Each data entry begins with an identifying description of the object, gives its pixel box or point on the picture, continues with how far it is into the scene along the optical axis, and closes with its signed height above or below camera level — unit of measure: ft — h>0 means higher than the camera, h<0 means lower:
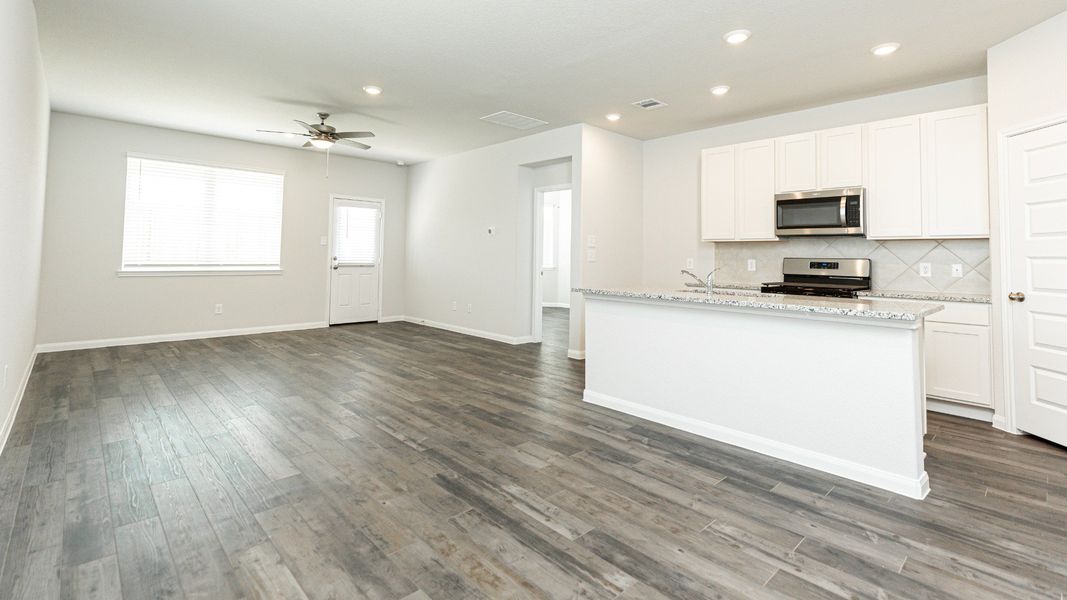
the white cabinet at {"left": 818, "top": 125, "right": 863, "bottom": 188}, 13.58 +4.78
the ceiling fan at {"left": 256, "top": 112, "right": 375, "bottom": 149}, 16.57 +6.38
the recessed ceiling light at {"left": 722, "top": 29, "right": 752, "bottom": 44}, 10.70 +6.46
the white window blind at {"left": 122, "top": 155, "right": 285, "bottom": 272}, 19.71 +4.17
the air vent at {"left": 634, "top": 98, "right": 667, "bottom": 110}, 15.44 +7.05
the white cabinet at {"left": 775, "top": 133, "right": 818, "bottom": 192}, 14.51 +4.91
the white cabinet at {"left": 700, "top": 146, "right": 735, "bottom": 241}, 16.52 +4.44
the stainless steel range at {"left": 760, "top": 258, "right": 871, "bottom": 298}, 14.02 +1.37
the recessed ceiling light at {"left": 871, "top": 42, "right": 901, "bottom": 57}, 11.21 +6.50
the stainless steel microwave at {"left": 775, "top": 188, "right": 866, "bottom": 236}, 13.51 +3.23
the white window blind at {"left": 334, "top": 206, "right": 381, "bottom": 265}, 25.29 +4.31
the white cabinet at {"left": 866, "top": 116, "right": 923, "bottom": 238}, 12.62 +3.89
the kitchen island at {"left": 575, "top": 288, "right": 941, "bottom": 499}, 7.59 -1.02
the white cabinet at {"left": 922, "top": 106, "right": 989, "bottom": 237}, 11.62 +3.74
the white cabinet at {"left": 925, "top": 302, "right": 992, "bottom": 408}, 11.32 -0.77
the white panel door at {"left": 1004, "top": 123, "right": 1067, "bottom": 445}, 9.46 +1.03
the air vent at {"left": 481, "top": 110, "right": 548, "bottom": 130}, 17.37 +7.39
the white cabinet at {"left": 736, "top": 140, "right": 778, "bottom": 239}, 15.49 +4.30
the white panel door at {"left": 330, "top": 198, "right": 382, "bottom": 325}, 25.22 +2.92
